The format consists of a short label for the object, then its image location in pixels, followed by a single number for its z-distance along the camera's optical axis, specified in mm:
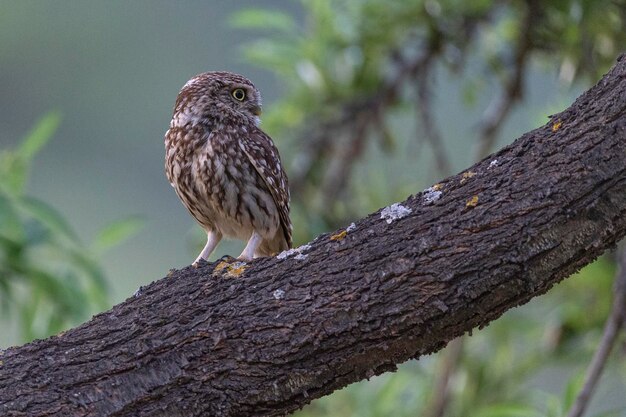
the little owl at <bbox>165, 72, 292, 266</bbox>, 10320
